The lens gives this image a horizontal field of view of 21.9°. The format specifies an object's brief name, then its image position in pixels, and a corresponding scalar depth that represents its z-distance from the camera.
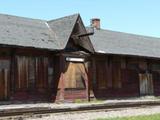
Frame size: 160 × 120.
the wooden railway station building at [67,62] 23.45
